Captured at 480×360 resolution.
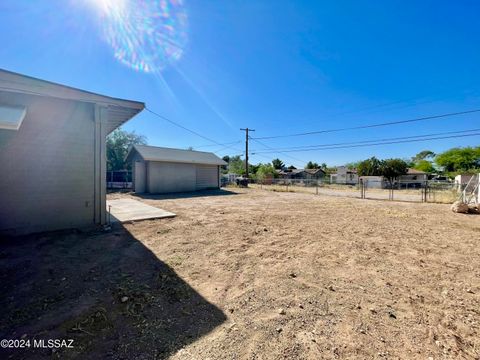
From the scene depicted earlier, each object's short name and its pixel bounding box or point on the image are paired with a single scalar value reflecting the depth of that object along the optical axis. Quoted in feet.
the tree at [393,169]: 116.37
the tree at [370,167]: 122.83
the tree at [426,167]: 174.19
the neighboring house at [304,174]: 165.99
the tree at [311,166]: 208.11
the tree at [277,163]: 204.85
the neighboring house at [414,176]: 127.02
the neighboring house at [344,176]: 142.41
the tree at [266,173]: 120.92
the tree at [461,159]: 120.37
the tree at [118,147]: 83.66
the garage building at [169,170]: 49.73
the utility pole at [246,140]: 85.22
